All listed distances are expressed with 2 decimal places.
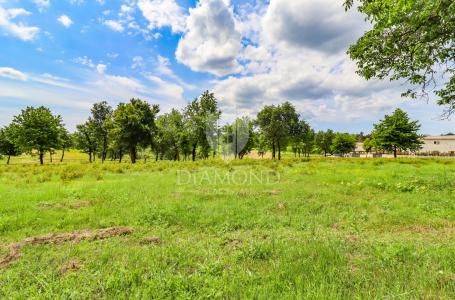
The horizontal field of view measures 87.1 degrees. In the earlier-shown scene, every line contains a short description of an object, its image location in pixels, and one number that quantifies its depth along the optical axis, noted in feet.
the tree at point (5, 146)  173.37
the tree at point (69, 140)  198.00
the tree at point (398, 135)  168.45
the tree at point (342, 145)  277.03
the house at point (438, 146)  270.87
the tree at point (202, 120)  133.60
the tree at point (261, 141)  174.99
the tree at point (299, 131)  174.29
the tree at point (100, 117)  176.04
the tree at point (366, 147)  253.53
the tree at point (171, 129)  148.25
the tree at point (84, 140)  198.40
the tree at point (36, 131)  124.06
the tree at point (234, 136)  109.29
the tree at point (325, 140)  294.95
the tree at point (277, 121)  166.30
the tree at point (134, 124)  121.70
